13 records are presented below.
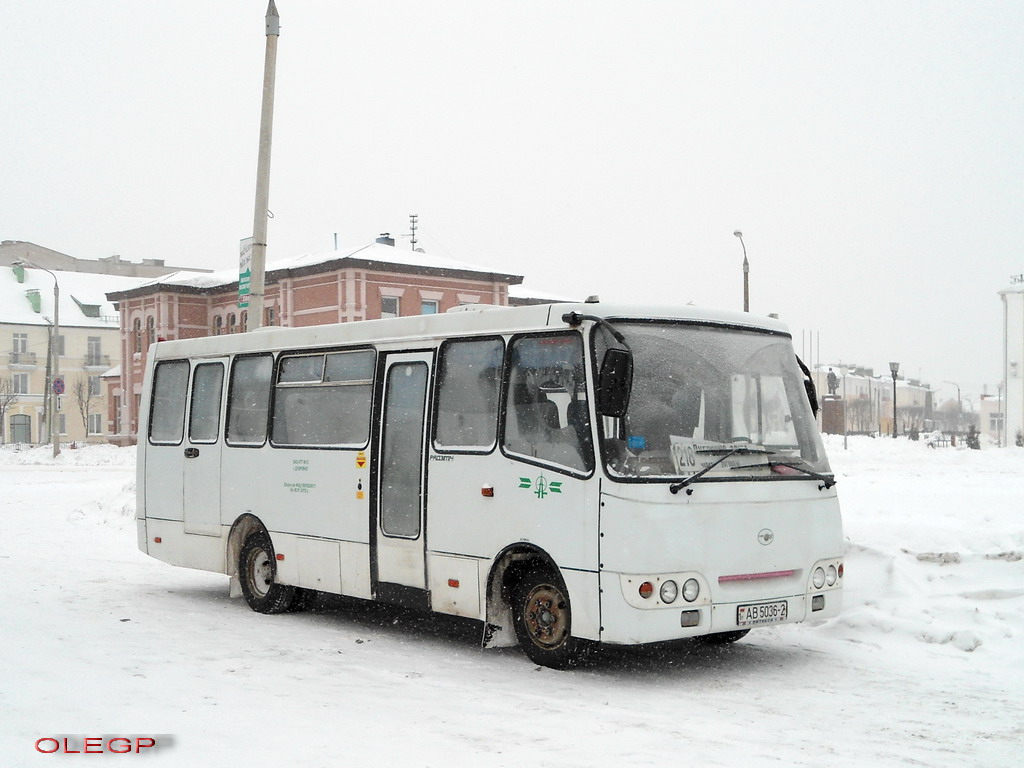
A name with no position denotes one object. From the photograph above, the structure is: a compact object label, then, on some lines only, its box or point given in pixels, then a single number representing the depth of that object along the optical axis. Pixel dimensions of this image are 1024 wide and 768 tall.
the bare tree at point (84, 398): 87.75
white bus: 8.95
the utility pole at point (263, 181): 17.45
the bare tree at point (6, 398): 86.02
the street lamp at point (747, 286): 31.50
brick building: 53.72
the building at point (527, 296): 67.81
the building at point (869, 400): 141.25
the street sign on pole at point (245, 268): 17.73
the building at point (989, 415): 150.85
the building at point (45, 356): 90.81
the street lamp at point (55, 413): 56.03
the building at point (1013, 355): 80.50
